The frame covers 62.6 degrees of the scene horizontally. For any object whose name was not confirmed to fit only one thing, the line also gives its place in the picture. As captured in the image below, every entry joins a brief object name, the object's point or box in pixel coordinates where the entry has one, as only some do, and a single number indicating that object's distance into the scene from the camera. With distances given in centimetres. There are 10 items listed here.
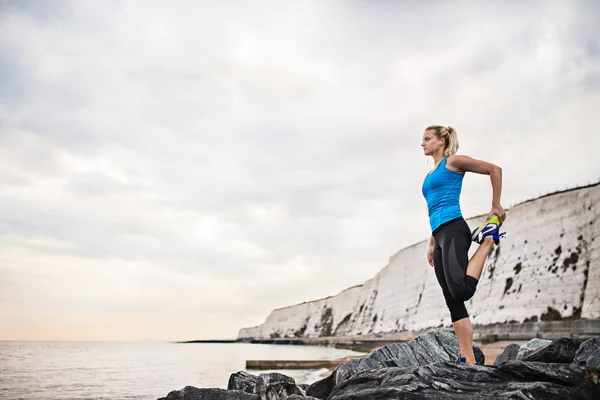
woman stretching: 382
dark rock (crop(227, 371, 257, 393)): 555
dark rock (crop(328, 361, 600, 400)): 304
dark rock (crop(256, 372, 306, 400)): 459
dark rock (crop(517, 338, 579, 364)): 452
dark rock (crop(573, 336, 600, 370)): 395
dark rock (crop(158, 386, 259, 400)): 473
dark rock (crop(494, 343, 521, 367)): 623
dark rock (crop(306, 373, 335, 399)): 491
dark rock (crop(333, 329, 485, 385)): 559
